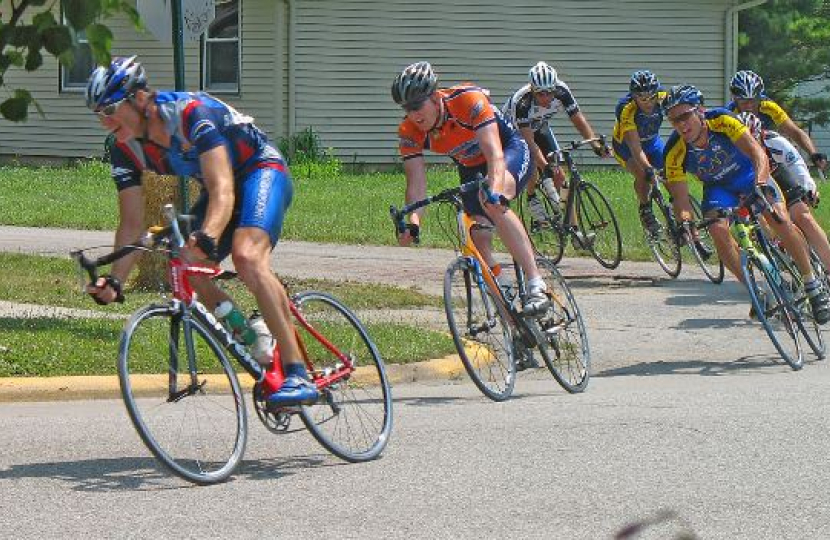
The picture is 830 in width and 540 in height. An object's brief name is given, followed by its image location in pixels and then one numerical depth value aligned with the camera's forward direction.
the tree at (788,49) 38.94
